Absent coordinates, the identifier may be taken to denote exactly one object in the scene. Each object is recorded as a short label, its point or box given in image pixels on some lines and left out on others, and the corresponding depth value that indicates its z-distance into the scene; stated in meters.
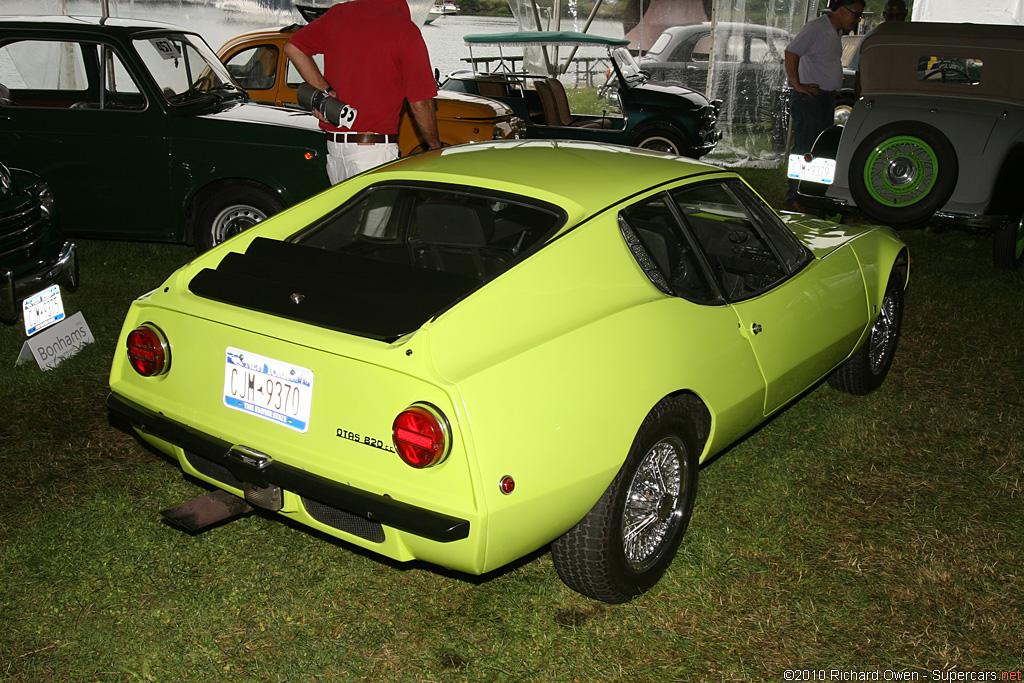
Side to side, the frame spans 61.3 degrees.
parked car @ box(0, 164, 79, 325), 4.54
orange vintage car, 8.55
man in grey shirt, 8.32
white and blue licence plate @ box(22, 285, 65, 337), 4.43
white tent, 11.06
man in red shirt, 4.78
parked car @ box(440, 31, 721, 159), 10.11
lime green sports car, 2.29
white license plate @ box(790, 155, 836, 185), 7.11
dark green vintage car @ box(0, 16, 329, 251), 6.01
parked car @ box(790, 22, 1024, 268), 6.45
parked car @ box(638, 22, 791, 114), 11.28
